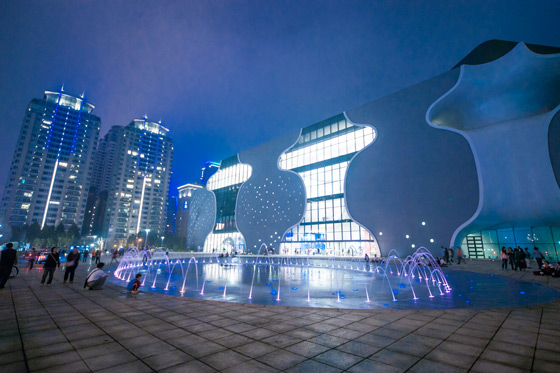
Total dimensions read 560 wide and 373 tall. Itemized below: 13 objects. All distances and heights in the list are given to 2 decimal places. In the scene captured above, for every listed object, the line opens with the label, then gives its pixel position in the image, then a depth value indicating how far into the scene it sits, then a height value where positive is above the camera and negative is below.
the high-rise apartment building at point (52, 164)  92.44 +27.91
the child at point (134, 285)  9.61 -1.99
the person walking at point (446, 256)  25.45 -1.42
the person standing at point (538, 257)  16.89 -0.85
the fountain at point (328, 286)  8.48 -2.28
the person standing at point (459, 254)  24.70 -1.21
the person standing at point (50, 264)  11.61 -1.55
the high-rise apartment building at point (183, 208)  131.88 +15.38
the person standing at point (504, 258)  19.42 -1.12
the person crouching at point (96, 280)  10.27 -1.95
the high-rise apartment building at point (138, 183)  109.44 +25.04
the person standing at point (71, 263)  12.49 -1.55
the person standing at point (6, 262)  10.39 -1.34
